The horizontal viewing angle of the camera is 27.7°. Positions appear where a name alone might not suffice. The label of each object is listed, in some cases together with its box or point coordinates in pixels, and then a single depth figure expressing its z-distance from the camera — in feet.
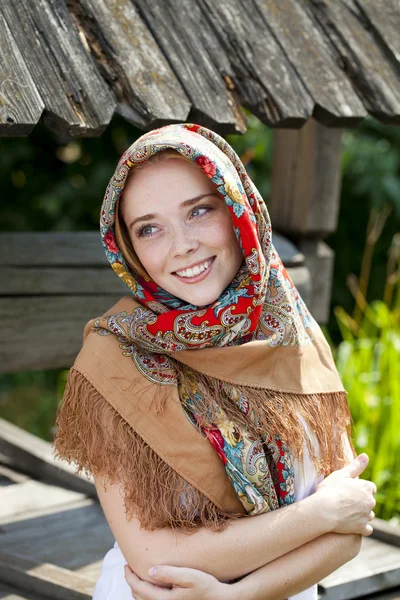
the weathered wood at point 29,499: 10.14
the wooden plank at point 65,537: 9.03
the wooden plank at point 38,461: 10.82
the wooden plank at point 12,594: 8.21
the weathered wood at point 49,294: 10.03
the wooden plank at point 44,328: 10.03
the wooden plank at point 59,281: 9.98
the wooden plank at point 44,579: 7.93
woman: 5.92
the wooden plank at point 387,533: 9.30
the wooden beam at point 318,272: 11.84
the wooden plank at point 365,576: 8.32
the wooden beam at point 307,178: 11.12
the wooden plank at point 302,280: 11.17
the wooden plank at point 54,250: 10.15
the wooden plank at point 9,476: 11.19
